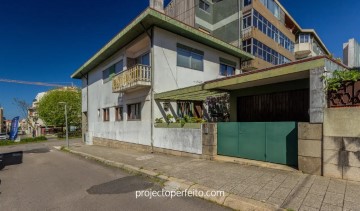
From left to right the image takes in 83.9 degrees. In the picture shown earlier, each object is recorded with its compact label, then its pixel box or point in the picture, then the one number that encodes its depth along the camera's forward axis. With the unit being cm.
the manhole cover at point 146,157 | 920
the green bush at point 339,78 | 508
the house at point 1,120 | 6911
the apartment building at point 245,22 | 1961
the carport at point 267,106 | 594
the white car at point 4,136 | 2871
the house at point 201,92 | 626
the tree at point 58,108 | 3428
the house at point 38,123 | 4419
